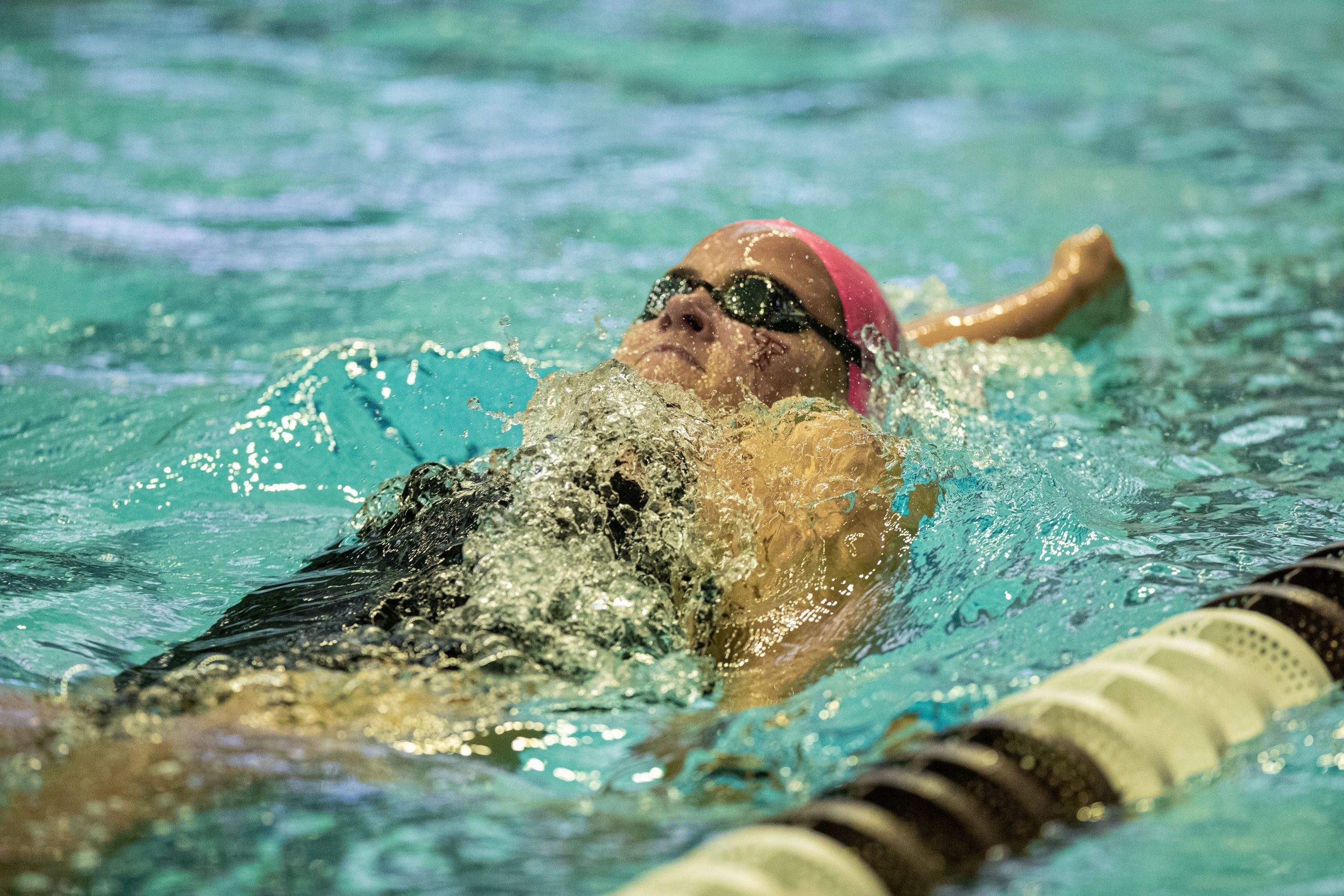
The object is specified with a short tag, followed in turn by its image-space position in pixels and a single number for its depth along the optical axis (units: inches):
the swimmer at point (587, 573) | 292.1
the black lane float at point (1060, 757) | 287.9
